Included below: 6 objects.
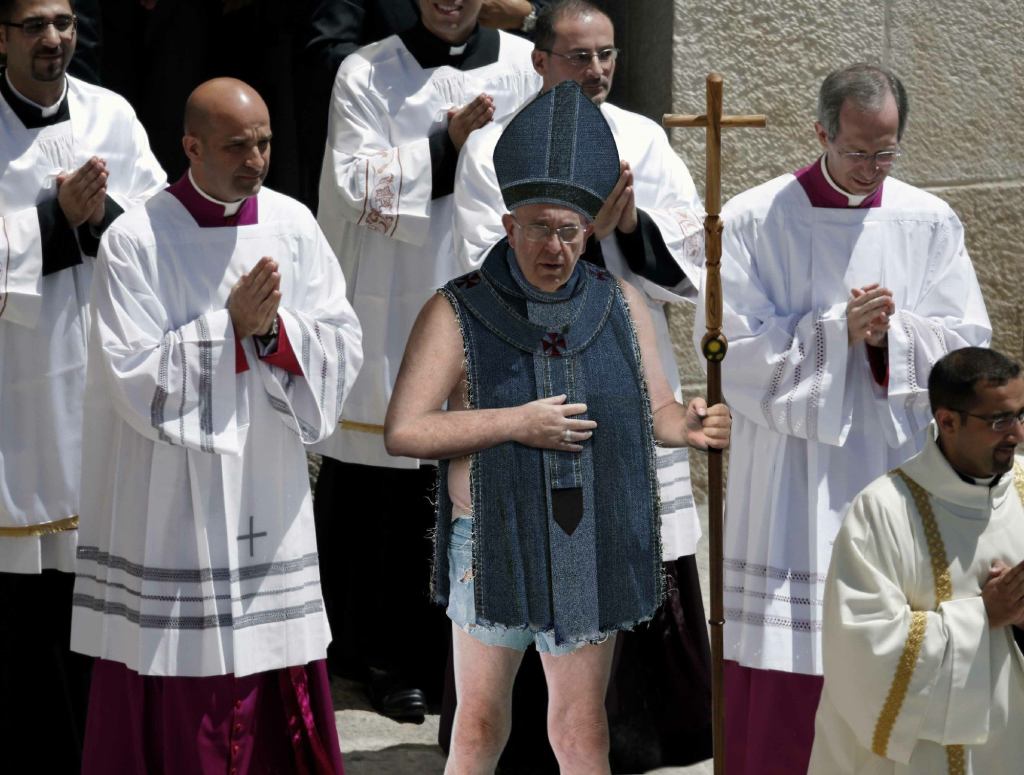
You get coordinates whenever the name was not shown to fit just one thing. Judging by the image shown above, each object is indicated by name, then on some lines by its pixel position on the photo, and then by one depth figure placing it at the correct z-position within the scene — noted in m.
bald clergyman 12.20
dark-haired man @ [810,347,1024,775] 10.49
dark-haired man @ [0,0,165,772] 13.20
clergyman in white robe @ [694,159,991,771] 12.94
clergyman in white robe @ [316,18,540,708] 14.78
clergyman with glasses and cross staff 13.61
